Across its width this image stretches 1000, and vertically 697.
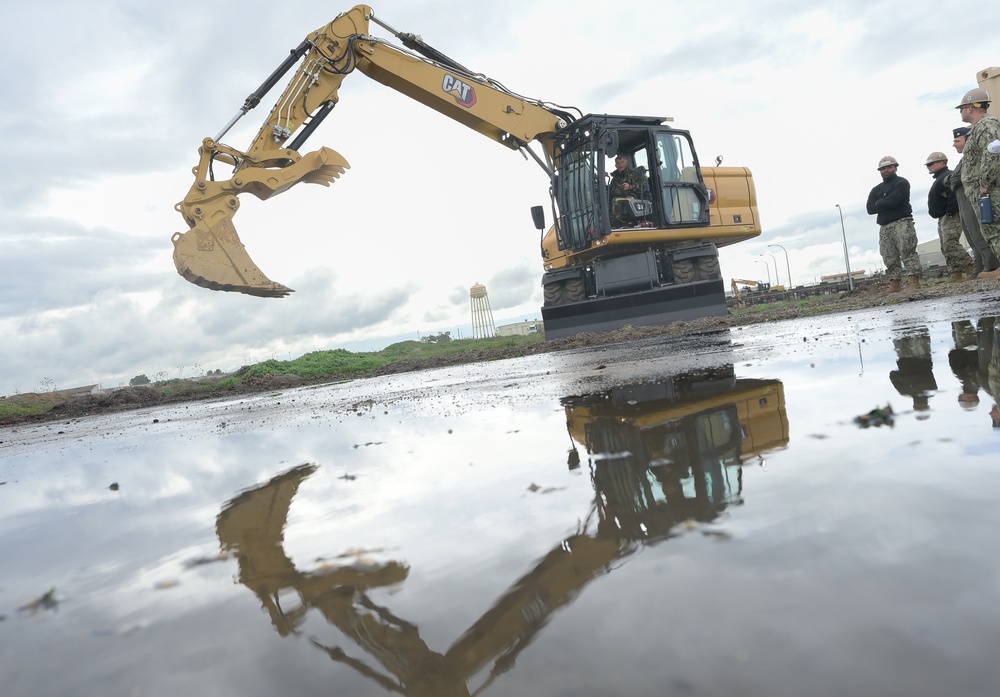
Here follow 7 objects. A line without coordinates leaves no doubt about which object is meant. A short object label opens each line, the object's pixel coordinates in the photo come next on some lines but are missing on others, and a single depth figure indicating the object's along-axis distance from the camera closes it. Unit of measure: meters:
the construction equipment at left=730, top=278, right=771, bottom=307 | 44.58
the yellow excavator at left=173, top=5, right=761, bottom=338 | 12.54
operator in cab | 13.93
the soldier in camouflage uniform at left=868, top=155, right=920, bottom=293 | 11.26
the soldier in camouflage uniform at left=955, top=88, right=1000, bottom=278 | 8.68
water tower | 46.69
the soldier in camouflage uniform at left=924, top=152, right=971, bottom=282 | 10.64
